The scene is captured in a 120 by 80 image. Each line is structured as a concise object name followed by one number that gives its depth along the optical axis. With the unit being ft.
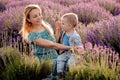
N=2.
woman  17.37
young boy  16.07
